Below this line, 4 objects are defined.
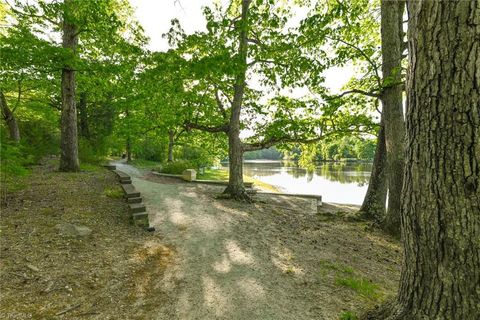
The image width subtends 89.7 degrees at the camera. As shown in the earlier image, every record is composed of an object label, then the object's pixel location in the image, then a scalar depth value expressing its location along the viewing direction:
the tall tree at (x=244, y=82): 7.04
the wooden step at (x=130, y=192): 7.06
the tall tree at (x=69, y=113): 9.73
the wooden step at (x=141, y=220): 5.89
